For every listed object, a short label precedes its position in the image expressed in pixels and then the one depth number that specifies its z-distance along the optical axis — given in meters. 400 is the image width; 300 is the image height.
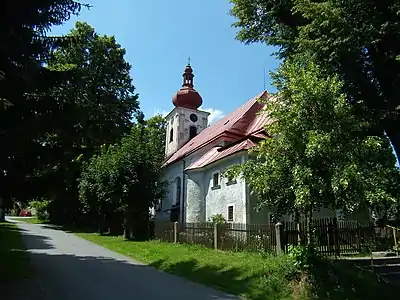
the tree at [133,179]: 26.86
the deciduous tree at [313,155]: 10.72
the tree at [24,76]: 9.23
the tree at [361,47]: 14.72
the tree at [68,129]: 10.58
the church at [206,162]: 24.00
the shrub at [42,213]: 54.34
